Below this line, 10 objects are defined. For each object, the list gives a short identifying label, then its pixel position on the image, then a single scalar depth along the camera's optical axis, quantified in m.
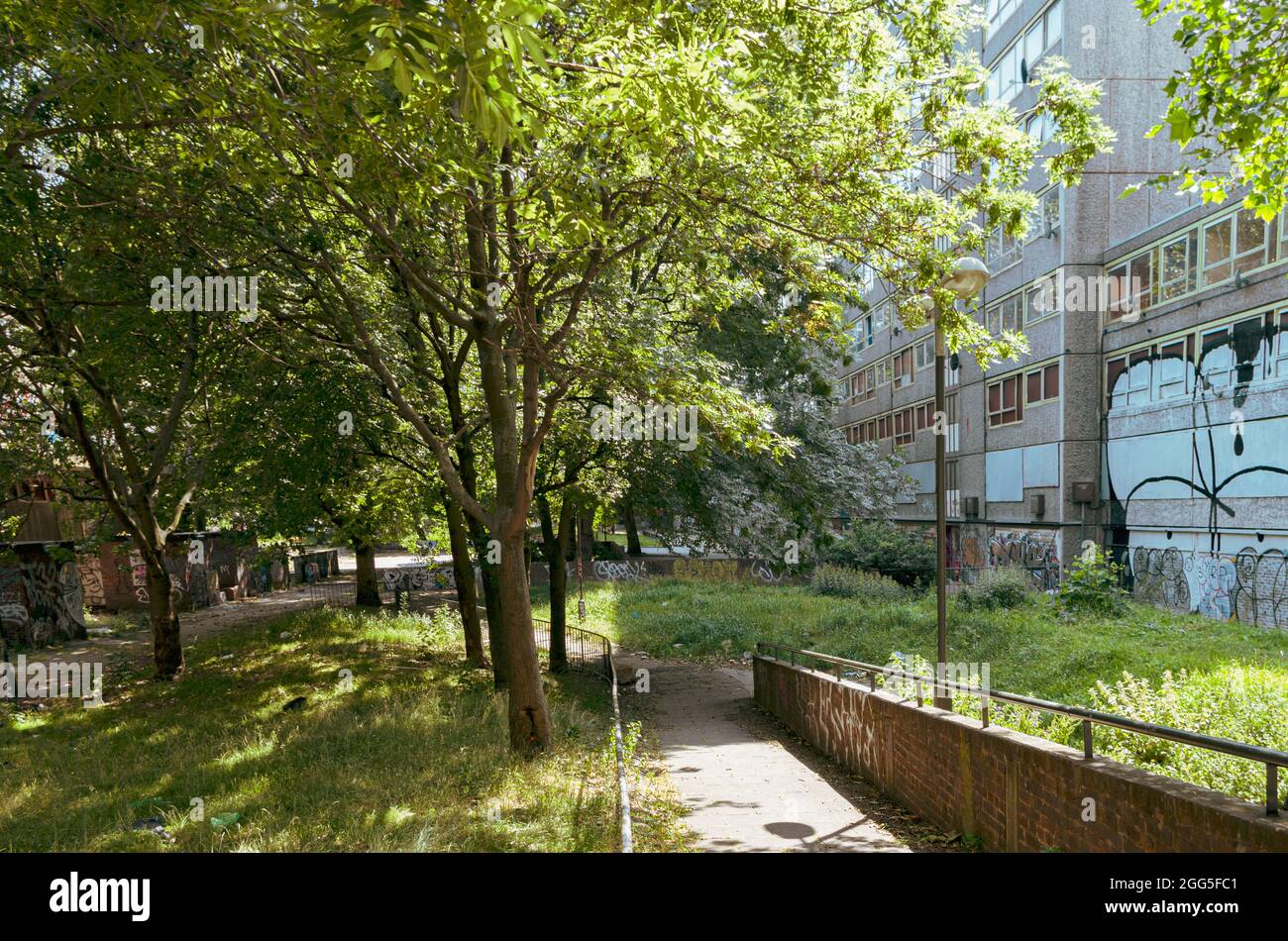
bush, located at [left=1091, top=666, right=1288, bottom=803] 6.16
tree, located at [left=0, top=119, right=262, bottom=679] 8.91
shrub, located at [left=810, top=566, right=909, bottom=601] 29.05
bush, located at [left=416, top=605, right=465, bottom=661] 19.70
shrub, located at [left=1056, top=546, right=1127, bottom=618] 19.28
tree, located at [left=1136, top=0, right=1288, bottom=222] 7.08
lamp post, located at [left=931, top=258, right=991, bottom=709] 8.54
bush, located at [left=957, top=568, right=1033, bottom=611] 22.28
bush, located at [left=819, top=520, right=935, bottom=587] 32.22
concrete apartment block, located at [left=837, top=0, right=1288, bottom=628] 19.34
